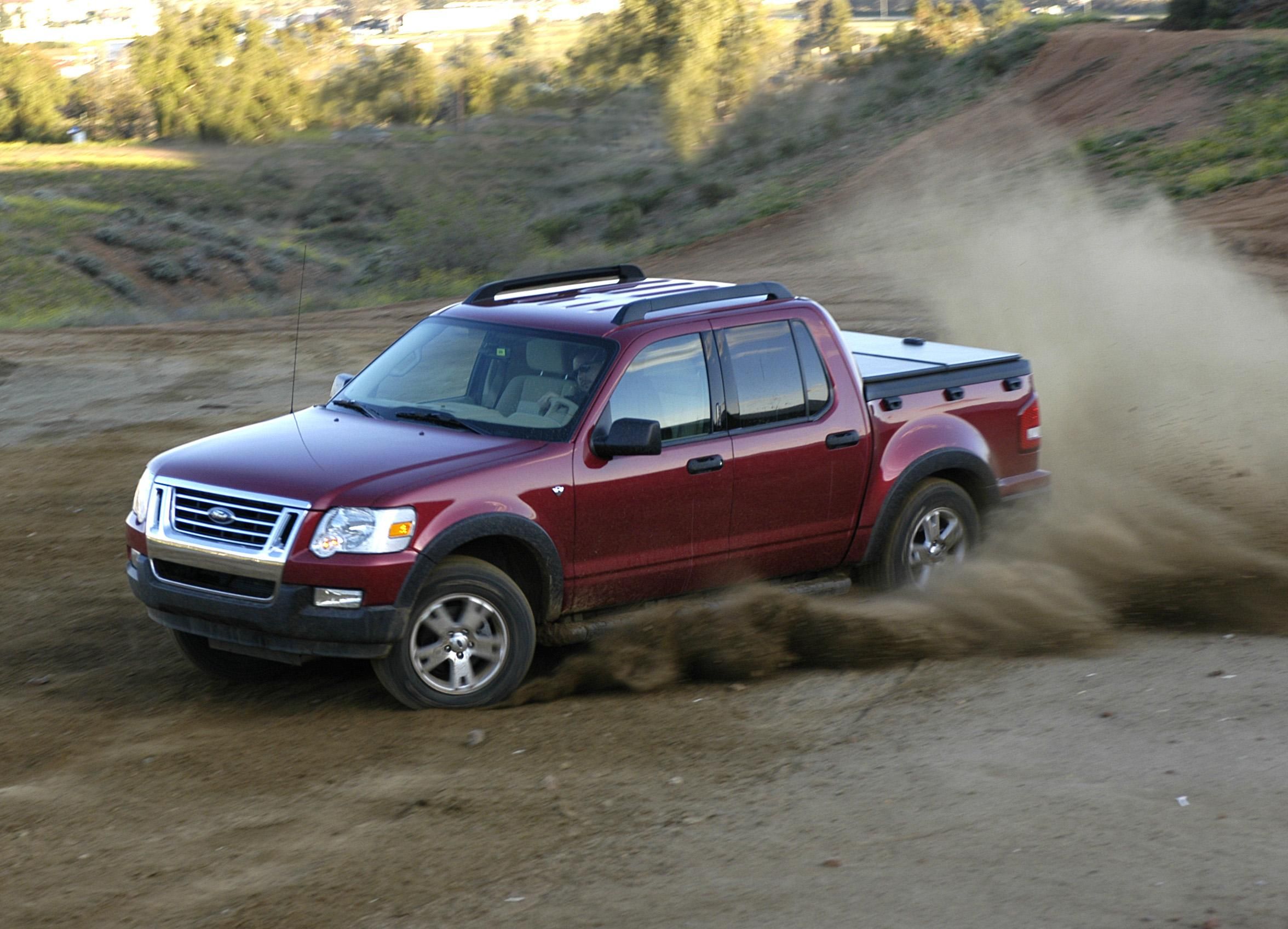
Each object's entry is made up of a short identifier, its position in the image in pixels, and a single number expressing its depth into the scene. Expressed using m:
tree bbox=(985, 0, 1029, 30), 66.94
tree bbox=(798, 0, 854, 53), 84.56
